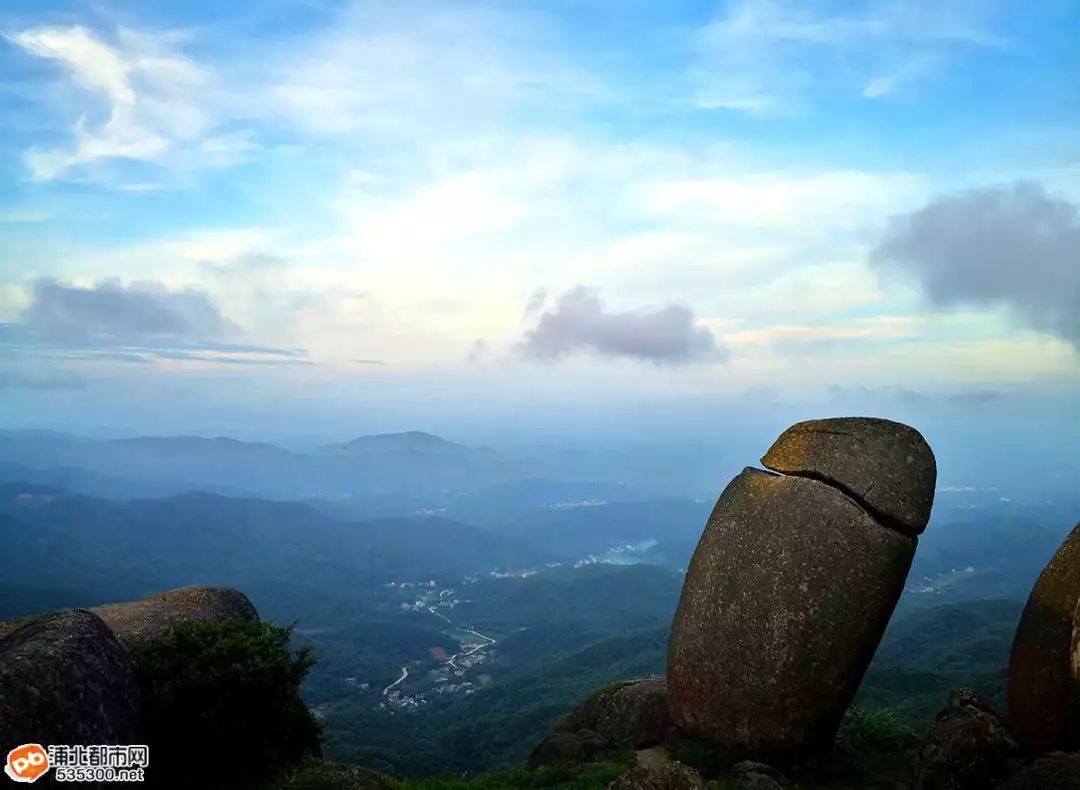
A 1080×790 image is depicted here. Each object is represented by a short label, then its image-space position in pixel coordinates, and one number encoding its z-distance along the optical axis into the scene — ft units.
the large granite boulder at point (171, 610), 57.21
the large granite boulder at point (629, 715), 54.08
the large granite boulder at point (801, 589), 46.37
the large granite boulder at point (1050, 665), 38.60
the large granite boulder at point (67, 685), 34.04
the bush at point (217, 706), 43.68
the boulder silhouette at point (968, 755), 37.32
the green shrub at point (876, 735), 51.47
